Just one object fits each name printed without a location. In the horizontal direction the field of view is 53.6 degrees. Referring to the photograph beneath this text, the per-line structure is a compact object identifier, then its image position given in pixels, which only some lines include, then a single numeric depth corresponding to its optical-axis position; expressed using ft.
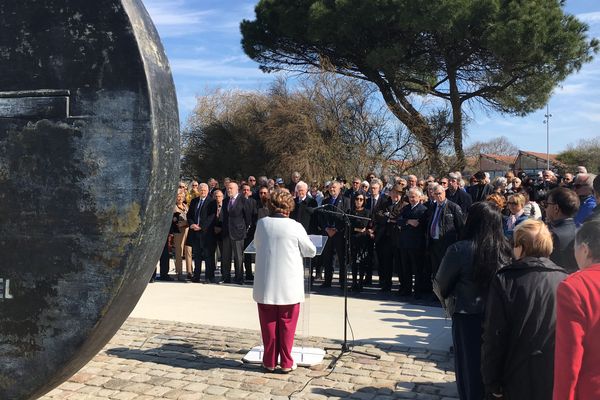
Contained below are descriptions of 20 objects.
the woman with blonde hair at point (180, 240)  36.63
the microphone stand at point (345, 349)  18.91
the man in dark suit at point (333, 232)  33.35
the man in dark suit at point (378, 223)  32.32
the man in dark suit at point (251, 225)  35.63
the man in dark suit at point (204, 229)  35.76
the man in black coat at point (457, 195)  31.99
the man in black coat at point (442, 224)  28.35
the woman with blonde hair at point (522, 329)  10.53
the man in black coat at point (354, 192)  34.86
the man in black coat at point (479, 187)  33.61
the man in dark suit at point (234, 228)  34.83
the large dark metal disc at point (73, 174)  9.22
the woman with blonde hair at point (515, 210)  22.66
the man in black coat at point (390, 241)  31.58
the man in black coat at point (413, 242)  30.22
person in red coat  7.43
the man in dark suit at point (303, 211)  34.06
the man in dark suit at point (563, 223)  16.12
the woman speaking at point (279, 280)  17.24
